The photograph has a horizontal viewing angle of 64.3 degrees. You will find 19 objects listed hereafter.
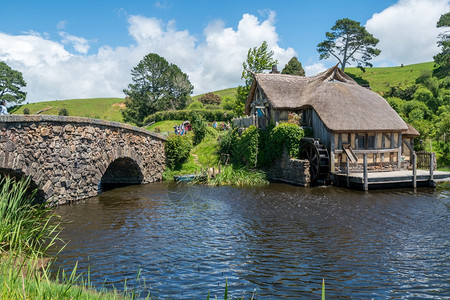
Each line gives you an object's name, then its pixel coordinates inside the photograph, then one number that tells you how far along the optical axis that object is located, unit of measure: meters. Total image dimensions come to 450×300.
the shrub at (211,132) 32.92
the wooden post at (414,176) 19.45
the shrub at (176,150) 25.95
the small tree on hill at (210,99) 66.56
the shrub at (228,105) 51.31
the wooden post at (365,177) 19.00
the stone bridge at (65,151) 13.34
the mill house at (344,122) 21.70
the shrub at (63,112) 57.30
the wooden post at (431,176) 19.57
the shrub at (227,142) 28.22
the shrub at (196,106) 57.64
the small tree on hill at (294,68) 47.12
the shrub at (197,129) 31.56
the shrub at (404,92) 44.29
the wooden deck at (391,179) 19.30
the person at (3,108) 14.51
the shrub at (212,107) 57.89
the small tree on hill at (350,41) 50.09
